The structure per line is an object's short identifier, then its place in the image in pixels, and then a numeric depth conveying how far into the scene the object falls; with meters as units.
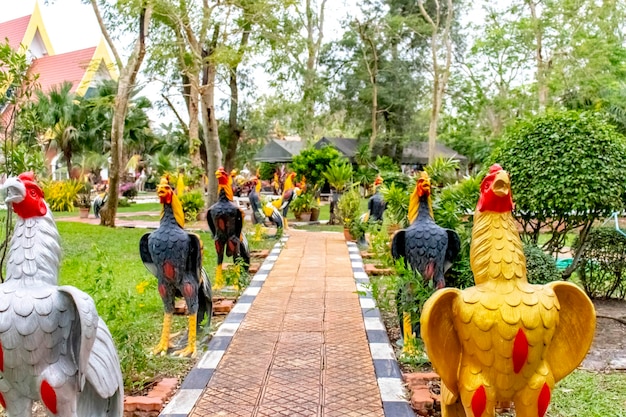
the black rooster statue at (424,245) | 4.37
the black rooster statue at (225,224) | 6.74
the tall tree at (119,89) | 11.20
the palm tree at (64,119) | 19.37
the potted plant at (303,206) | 15.71
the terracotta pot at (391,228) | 10.53
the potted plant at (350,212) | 11.27
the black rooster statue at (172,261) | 4.39
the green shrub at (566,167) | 5.18
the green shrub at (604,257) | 6.44
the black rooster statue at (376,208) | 11.25
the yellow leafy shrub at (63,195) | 18.23
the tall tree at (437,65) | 21.36
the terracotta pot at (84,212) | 16.20
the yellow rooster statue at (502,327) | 2.36
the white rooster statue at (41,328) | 2.26
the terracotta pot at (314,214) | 16.02
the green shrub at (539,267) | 4.86
